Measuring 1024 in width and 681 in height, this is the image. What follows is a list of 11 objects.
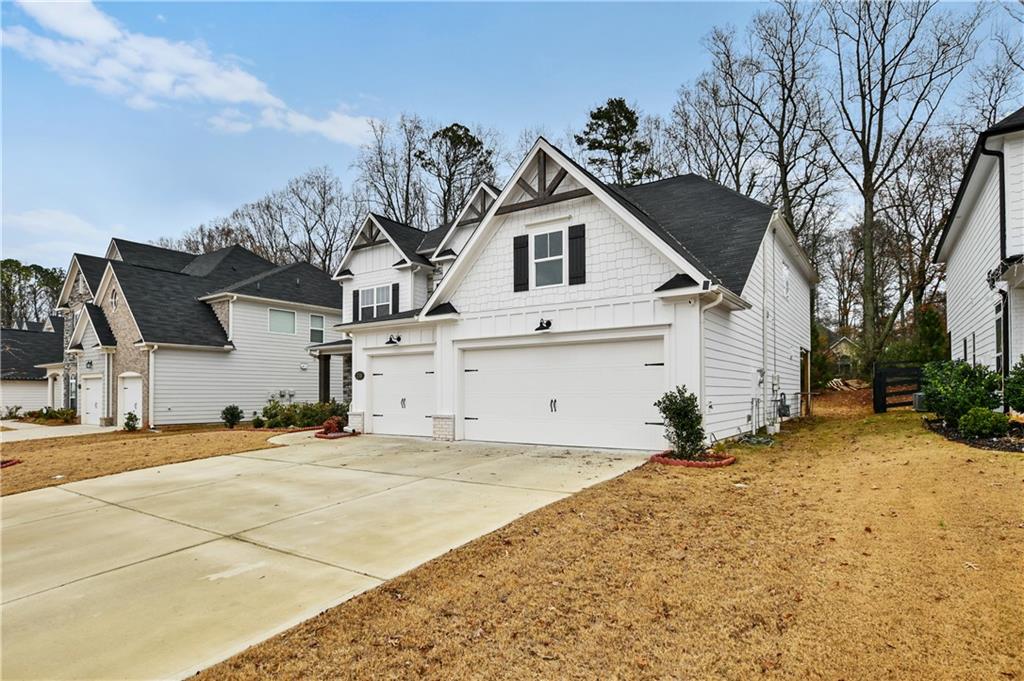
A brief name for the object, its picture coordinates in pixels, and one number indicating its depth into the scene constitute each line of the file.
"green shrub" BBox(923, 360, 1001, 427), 9.52
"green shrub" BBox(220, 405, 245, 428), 20.55
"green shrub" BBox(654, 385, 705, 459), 9.14
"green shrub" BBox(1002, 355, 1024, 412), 8.98
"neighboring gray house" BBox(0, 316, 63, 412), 31.23
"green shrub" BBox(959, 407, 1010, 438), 8.62
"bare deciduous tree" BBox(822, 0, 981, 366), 21.44
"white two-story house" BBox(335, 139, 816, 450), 10.34
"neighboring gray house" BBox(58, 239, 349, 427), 20.67
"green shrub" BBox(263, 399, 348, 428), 18.14
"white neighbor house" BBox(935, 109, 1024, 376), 9.77
